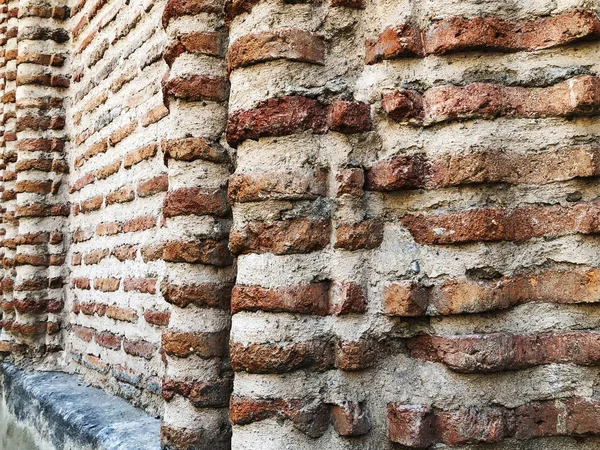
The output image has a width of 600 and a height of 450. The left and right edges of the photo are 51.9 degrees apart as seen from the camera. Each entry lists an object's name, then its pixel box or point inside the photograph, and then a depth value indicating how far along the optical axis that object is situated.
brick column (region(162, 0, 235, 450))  1.89
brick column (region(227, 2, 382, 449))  1.59
